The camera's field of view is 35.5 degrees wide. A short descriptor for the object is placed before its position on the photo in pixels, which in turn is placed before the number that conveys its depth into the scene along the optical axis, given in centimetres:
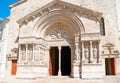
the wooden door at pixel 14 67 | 1694
